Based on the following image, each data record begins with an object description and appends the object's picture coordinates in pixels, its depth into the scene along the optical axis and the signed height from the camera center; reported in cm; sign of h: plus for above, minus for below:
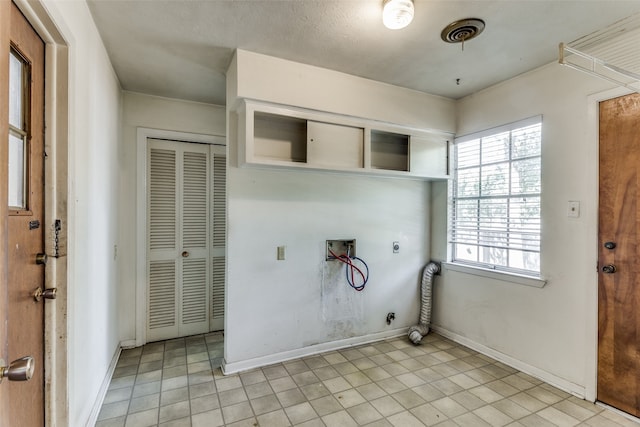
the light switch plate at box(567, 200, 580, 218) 229 +2
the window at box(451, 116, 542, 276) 263 +12
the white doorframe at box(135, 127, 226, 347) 311 -23
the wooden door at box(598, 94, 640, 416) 202 -30
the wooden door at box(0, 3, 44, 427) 116 -1
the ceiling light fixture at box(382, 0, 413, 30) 169 +112
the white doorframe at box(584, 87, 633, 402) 220 -22
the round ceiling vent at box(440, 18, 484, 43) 194 +119
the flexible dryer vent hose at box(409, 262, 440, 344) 338 -91
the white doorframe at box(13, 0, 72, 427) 143 +1
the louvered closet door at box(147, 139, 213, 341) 322 -32
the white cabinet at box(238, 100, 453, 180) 245 +63
